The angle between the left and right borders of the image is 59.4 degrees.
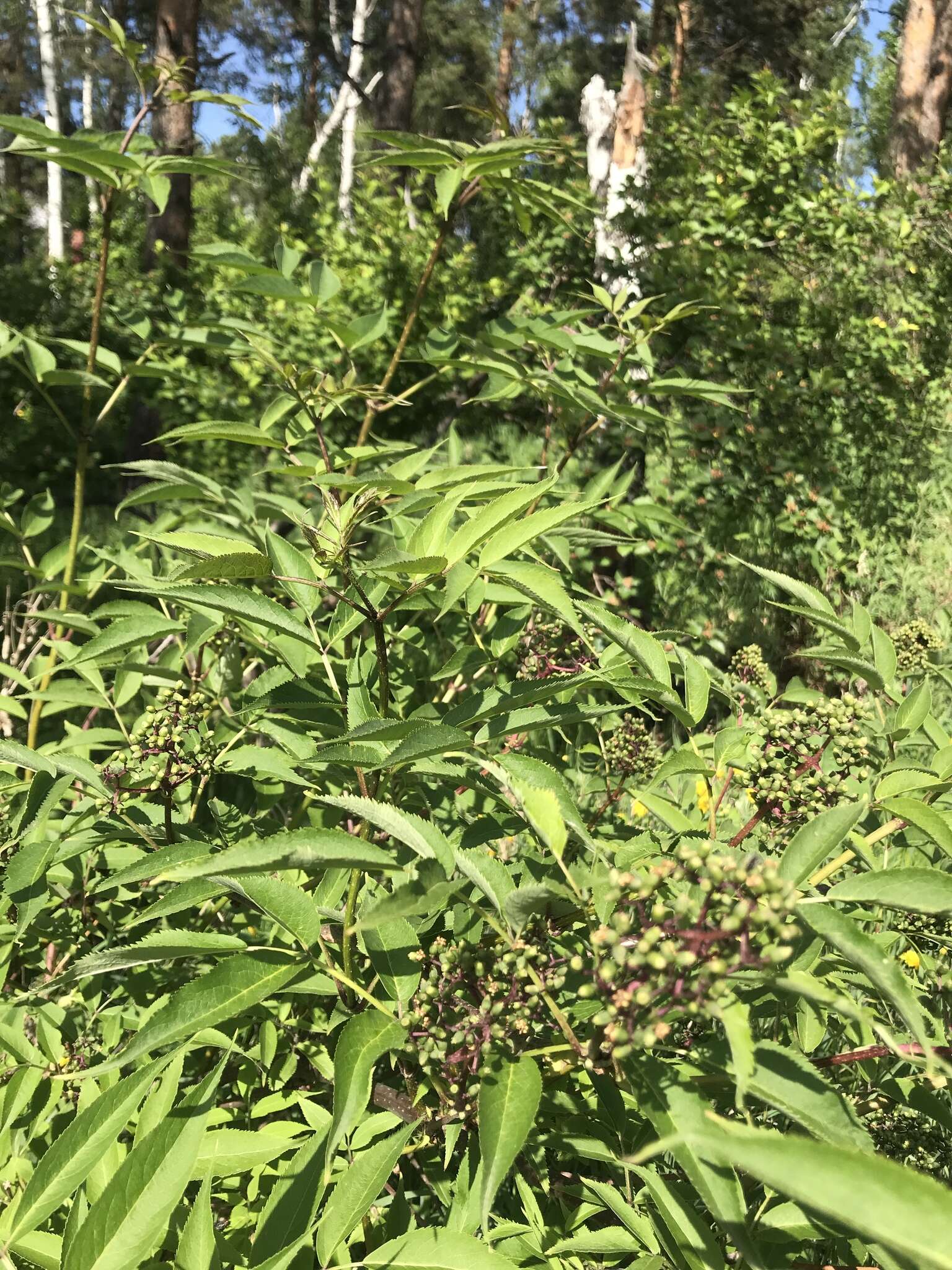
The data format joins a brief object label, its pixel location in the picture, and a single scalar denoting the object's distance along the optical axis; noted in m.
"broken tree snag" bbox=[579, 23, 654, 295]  4.23
